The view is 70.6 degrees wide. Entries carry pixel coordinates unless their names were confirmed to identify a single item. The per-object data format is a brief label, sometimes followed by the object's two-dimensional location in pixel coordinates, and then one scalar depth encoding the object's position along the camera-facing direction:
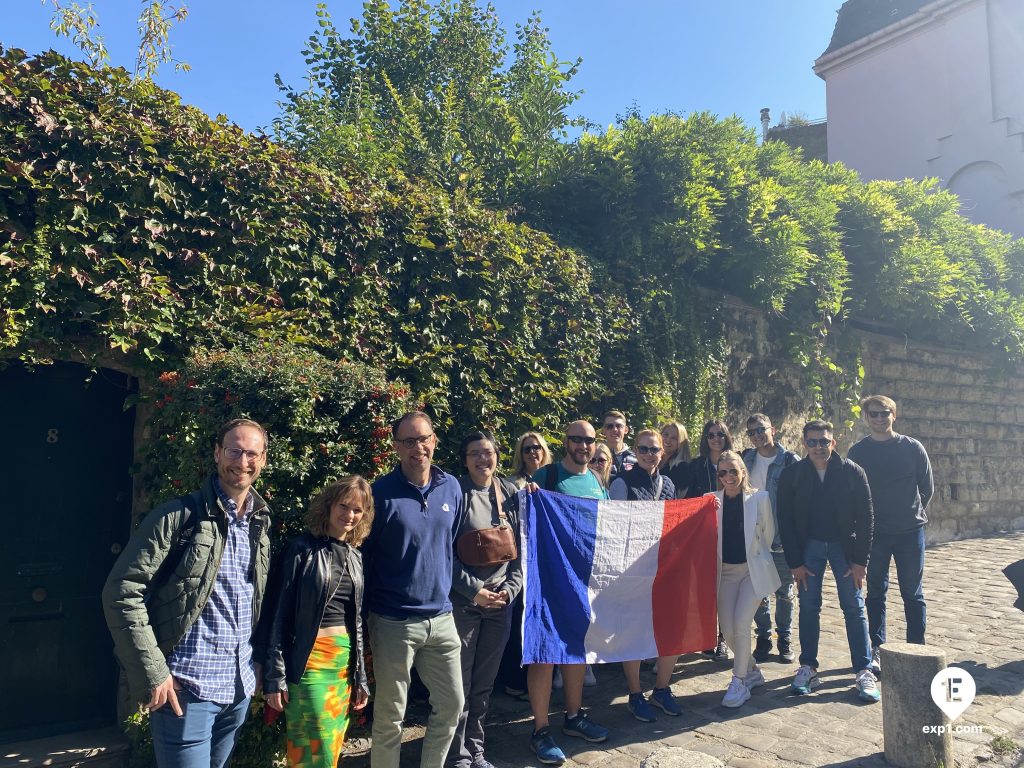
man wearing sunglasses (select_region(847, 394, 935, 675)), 5.57
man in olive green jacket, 2.55
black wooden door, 4.36
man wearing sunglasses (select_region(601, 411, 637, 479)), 5.75
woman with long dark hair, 5.86
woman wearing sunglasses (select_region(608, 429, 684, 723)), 4.84
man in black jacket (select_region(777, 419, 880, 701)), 5.23
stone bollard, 3.94
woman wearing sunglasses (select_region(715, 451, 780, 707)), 5.01
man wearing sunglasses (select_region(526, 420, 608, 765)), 4.19
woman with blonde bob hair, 4.84
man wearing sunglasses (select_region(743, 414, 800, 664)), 5.89
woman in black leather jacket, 3.06
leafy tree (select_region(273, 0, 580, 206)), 8.38
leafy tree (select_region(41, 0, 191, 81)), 7.81
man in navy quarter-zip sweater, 3.47
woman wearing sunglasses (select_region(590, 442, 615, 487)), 5.25
